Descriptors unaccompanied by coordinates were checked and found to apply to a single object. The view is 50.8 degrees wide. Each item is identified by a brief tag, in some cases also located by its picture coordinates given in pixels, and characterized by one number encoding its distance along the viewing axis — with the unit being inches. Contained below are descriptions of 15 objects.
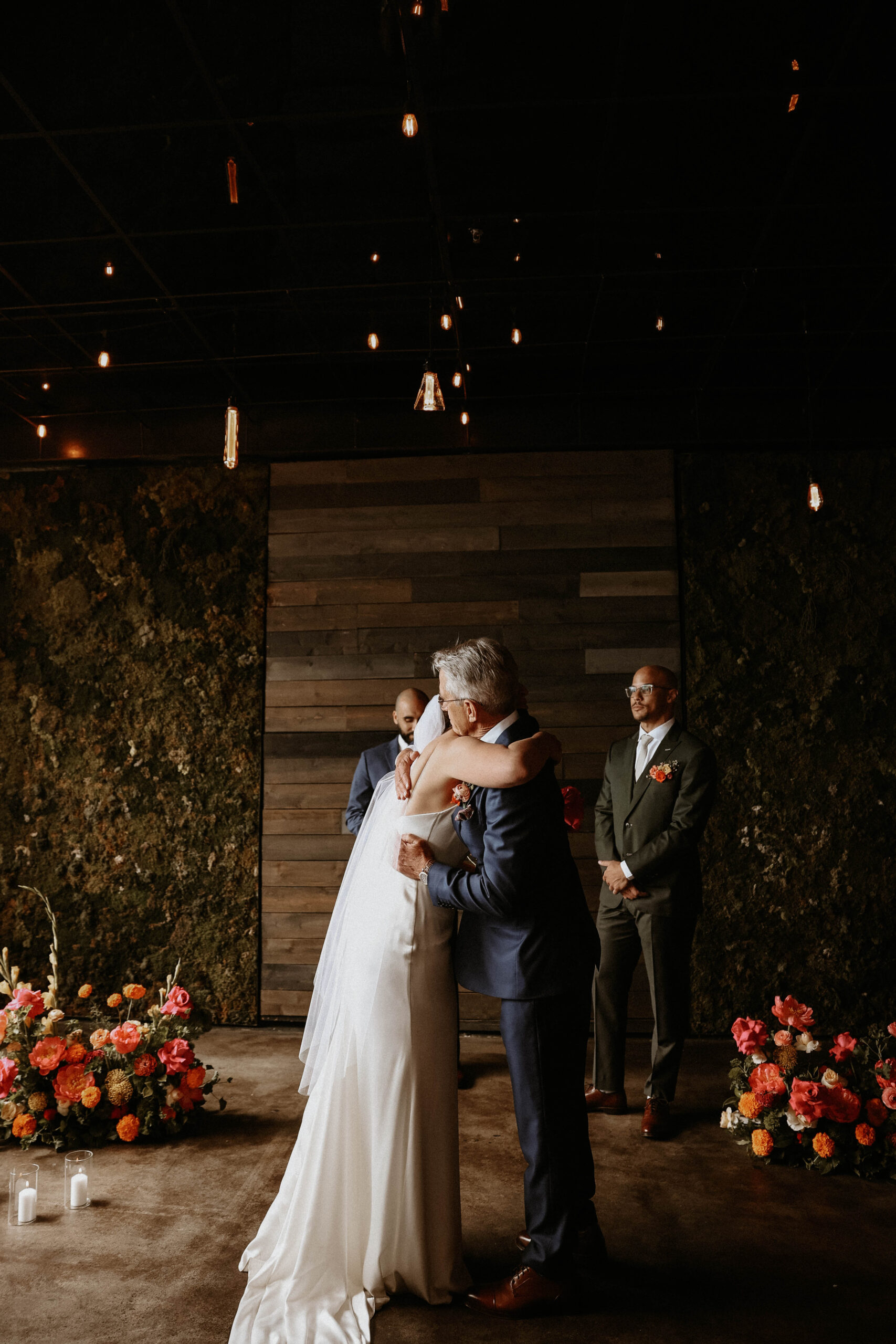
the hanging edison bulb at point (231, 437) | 140.3
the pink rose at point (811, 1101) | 137.3
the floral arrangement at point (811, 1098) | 137.3
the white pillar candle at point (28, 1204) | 119.1
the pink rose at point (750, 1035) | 147.3
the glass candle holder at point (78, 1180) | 124.5
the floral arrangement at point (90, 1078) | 145.3
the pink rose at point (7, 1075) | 145.3
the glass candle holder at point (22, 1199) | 119.2
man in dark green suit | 157.6
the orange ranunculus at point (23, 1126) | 144.3
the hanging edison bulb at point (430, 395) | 139.0
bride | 96.3
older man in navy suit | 96.1
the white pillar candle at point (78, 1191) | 124.4
